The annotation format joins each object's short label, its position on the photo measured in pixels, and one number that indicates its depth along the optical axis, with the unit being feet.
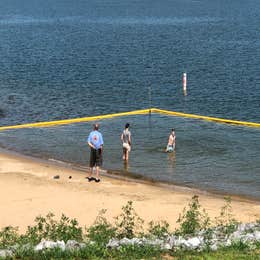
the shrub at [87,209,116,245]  51.74
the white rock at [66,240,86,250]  49.39
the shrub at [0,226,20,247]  51.86
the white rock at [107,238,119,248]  50.19
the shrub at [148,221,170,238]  52.95
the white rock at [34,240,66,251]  49.06
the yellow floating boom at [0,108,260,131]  127.95
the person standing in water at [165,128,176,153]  103.91
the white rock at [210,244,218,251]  49.80
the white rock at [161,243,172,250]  49.83
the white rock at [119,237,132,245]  50.47
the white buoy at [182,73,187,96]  170.50
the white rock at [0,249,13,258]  48.57
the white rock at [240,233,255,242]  51.83
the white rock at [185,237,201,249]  50.14
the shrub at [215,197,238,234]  55.21
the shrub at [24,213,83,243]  52.90
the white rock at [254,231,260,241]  52.86
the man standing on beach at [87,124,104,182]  85.46
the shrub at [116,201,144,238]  54.95
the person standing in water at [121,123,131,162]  96.27
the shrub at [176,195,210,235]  55.21
